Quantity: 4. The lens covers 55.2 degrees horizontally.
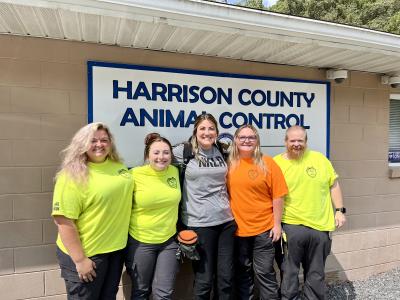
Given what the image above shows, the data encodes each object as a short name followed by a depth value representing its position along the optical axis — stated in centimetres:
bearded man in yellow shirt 314
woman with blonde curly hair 229
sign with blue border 323
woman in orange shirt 298
